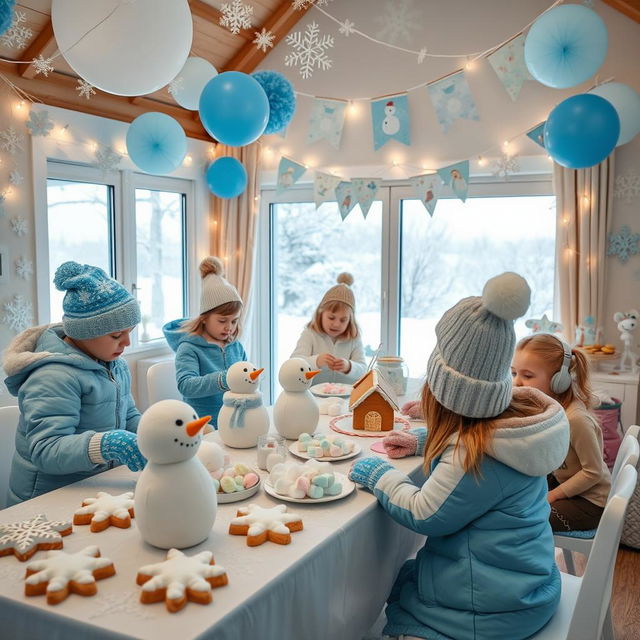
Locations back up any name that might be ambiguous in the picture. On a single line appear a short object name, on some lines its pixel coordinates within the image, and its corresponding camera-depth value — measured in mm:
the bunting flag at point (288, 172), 4574
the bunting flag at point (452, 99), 4109
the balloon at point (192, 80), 3676
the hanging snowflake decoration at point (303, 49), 4590
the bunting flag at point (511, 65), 3844
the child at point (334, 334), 3330
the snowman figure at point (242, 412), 1979
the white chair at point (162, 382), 3059
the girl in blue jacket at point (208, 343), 2772
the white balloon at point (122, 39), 2346
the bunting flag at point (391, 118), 4332
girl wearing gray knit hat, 1463
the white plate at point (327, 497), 1594
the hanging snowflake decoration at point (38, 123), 3426
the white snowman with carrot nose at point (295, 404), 2043
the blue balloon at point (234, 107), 3145
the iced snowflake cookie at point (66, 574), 1184
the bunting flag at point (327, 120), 4504
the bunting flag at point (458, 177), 4051
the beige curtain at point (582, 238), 3828
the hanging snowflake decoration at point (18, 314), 3402
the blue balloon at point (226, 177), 4434
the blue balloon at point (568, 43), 3066
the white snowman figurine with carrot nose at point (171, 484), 1331
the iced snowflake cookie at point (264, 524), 1387
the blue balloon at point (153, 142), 3645
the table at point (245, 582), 1127
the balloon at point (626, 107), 3461
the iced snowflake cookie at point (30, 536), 1339
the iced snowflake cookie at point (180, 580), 1156
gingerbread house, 2227
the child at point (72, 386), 1724
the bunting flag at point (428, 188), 4188
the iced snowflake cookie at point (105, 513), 1461
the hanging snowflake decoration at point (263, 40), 2719
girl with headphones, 2197
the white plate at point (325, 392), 2758
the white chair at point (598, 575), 1441
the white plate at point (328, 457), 1910
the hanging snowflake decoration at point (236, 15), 2467
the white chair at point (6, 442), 2131
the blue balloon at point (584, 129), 3051
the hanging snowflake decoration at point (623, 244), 3834
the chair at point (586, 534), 1907
